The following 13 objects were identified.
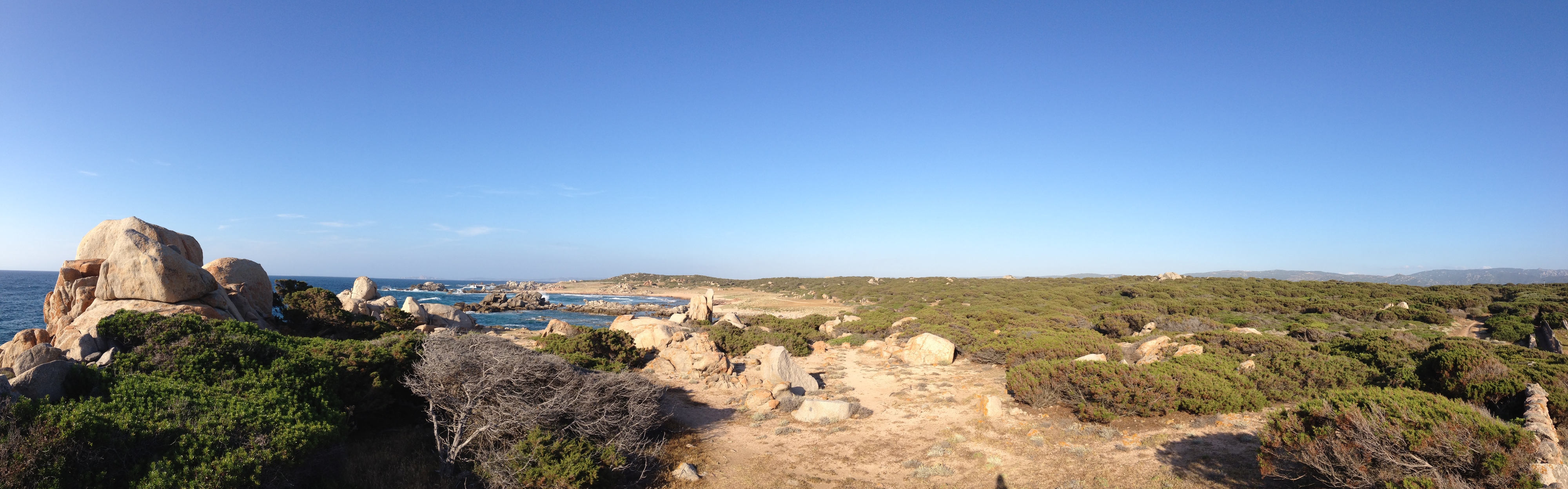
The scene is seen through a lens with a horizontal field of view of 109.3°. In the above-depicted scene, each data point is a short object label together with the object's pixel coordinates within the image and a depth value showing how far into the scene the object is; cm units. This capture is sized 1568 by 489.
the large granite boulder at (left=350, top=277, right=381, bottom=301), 3178
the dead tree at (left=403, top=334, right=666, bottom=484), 701
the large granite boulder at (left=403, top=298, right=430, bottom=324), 2327
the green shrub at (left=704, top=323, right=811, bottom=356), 1839
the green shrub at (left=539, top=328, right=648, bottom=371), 1448
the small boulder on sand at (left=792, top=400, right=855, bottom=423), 1037
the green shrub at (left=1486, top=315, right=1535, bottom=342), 1733
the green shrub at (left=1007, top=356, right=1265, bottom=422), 943
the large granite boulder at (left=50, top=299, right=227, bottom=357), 1046
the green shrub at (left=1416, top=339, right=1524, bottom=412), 712
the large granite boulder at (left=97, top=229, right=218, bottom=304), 1197
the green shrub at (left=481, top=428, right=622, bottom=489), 648
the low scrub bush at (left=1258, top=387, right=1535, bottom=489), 478
